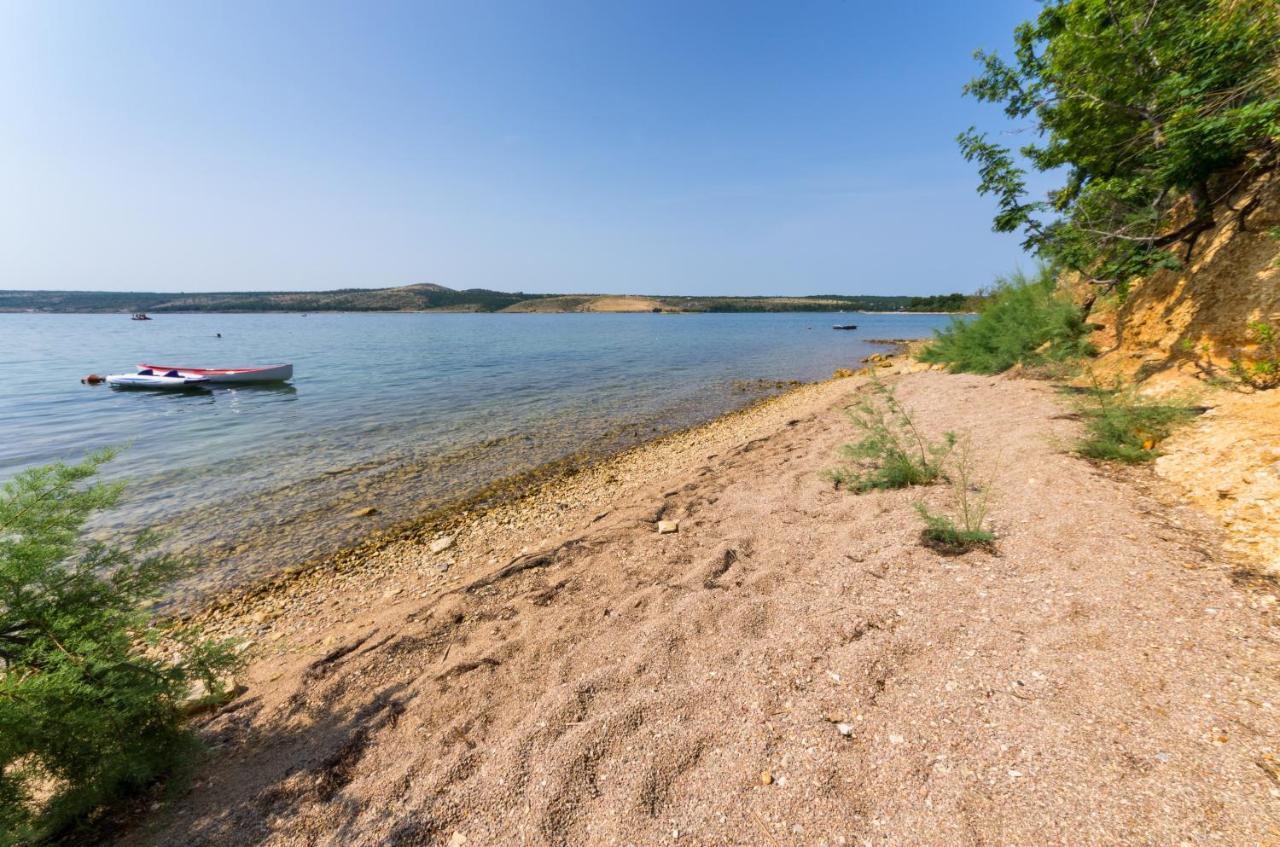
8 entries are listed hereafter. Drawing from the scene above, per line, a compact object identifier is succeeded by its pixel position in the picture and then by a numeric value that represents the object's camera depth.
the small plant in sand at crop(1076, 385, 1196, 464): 5.01
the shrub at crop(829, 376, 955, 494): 5.57
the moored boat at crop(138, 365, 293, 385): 20.98
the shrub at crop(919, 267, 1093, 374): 10.20
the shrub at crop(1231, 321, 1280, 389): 5.26
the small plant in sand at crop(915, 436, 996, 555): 3.98
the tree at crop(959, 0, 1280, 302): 5.84
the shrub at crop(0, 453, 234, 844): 2.32
